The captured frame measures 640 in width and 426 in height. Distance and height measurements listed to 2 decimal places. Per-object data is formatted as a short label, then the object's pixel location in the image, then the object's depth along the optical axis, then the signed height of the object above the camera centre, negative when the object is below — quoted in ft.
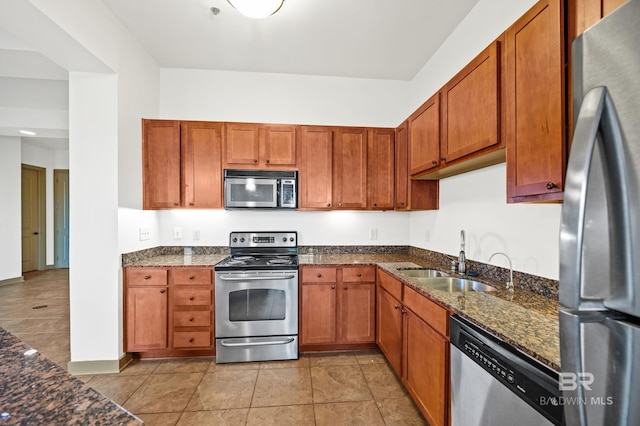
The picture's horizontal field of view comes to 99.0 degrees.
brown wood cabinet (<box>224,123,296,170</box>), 9.76 +2.40
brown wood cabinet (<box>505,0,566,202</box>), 3.90 +1.67
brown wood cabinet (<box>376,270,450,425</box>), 5.17 -3.04
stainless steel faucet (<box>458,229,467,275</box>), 7.26 -1.28
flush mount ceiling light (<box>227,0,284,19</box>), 6.40 +4.91
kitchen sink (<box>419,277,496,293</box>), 6.48 -1.85
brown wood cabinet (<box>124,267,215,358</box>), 8.44 -3.09
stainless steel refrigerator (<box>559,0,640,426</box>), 1.71 -0.20
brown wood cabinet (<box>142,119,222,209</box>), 9.53 +1.71
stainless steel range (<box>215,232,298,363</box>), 8.54 -3.14
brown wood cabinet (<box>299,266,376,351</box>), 8.97 -3.13
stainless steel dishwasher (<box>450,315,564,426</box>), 3.14 -2.30
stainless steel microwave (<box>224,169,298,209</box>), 9.66 +0.83
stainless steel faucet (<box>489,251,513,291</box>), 5.76 -1.43
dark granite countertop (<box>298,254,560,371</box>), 3.31 -1.62
